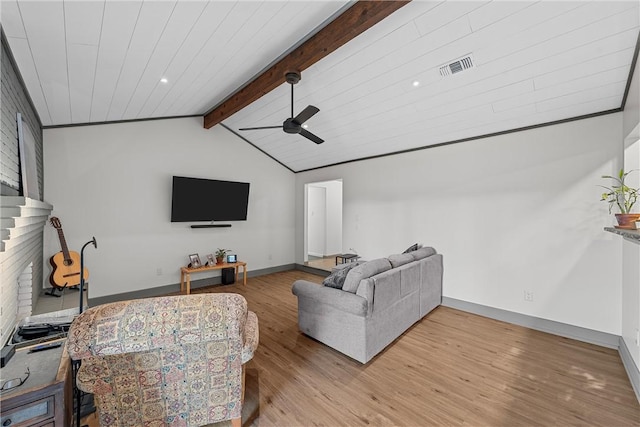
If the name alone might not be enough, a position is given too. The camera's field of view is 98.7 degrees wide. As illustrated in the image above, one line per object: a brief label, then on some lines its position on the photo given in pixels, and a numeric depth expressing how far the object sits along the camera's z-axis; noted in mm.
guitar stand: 3565
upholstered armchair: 1405
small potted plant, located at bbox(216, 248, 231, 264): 5430
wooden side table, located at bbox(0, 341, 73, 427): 1229
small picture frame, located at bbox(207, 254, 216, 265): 5354
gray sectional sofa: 2645
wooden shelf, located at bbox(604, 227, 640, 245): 1717
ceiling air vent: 2747
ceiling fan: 3027
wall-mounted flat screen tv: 4969
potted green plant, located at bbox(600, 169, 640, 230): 2117
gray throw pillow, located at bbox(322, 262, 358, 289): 2928
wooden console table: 4832
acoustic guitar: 3654
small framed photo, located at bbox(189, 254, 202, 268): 5111
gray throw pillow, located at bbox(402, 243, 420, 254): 4141
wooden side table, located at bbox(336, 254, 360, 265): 5334
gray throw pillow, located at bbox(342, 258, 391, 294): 2729
